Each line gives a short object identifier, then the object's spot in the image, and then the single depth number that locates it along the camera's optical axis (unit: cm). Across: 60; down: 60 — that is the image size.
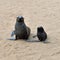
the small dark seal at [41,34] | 1166
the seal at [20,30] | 1175
